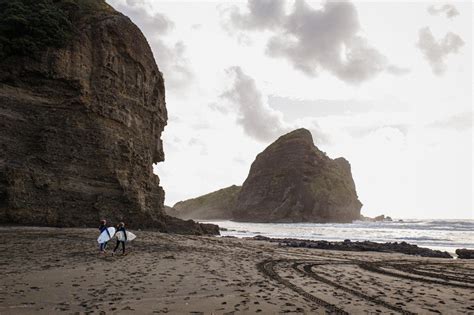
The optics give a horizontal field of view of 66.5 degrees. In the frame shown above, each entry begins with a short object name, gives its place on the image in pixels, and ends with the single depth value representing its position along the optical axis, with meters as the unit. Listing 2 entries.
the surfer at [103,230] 19.15
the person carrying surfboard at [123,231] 18.83
